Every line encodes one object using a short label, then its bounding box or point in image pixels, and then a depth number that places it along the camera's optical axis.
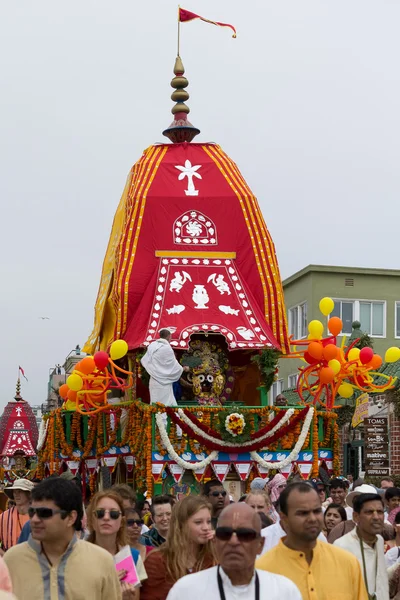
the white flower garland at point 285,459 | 22.91
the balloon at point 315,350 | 23.47
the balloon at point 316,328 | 23.72
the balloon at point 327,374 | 23.31
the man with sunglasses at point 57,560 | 6.47
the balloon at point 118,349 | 22.59
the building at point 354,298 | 42.16
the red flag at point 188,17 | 28.58
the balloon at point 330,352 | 23.41
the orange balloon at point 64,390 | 24.81
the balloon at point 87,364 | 23.19
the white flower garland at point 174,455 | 22.23
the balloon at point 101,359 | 22.77
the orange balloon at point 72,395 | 24.04
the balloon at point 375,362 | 23.80
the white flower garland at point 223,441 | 22.39
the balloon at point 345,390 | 24.20
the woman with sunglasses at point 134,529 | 8.72
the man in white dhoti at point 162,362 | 21.97
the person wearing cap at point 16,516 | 11.51
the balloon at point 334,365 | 23.50
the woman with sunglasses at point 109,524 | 7.87
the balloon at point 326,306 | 23.80
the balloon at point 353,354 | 24.00
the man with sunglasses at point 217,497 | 12.43
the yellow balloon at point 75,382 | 23.20
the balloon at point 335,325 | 23.54
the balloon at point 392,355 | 23.39
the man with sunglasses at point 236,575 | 5.70
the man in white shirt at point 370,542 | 8.19
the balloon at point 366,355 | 23.69
